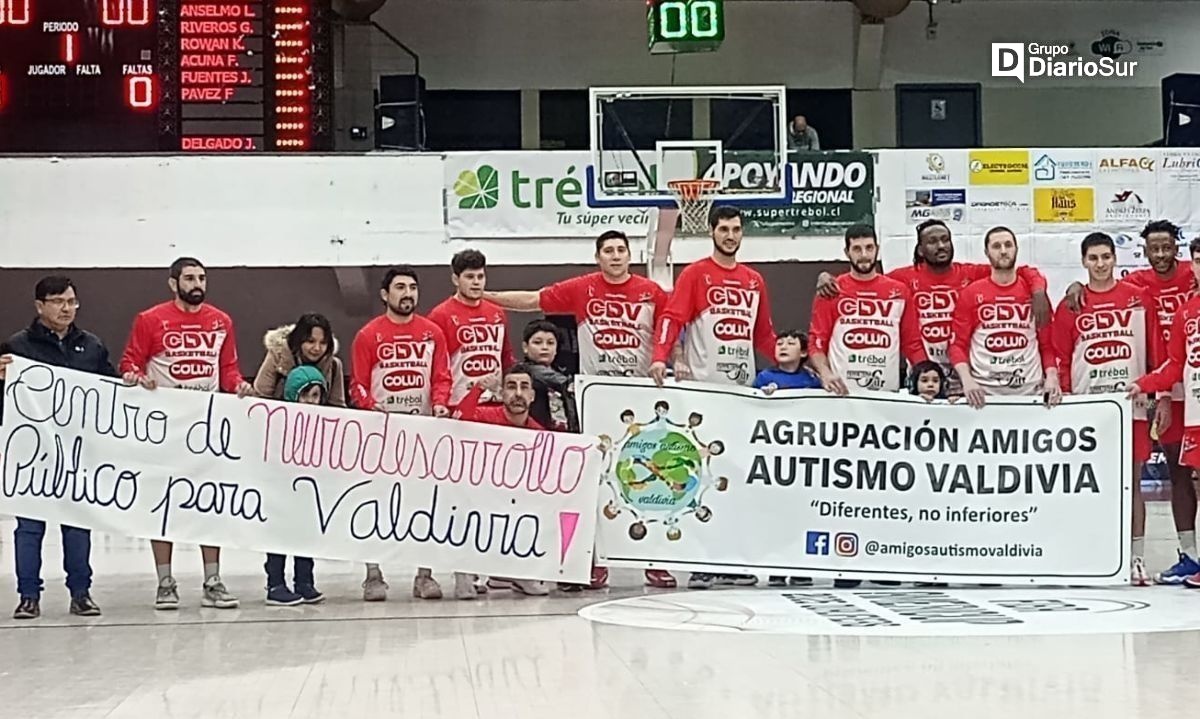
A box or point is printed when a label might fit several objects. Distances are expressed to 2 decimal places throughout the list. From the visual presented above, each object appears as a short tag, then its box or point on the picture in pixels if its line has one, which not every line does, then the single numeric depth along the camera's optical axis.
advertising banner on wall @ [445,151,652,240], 16.08
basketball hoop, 13.52
